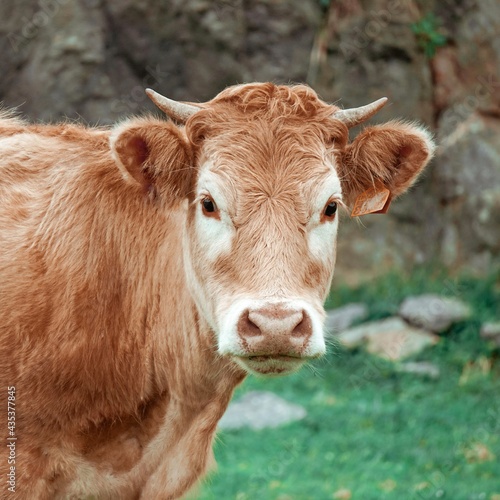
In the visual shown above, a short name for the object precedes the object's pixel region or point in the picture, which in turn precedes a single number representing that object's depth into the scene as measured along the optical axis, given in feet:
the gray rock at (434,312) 36.06
